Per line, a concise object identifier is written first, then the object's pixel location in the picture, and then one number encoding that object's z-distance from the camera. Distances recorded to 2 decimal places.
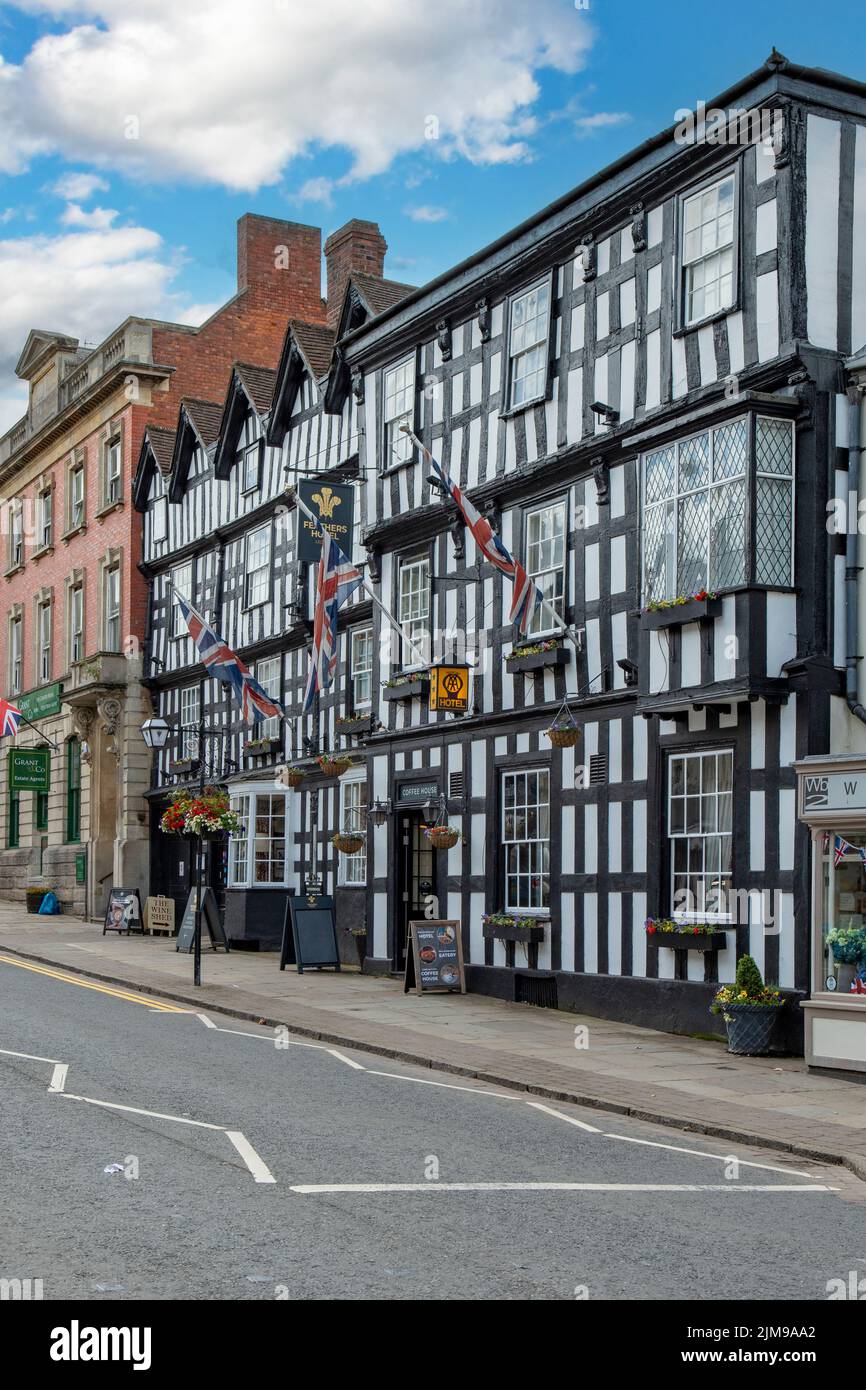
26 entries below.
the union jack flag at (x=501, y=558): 18.80
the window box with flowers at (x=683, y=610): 15.81
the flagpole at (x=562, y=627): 19.22
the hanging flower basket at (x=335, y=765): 25.25
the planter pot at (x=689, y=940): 16.22
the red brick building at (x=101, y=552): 38.56
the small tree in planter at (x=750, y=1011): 15.16
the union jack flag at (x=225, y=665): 27.72
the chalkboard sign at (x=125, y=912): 33.16
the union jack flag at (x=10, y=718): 42.85
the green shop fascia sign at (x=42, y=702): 43.38
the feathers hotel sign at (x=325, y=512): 24.62
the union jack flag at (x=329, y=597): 22.64
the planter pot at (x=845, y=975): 14.30
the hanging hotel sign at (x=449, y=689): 21.03
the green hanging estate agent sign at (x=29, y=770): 42.34
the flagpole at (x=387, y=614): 22.45
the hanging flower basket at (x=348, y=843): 24.98
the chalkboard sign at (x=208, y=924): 27.64
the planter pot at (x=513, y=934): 19.58
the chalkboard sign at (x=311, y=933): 24.33
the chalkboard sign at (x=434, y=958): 20.78
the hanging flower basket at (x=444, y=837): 21.06
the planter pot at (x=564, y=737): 18.36
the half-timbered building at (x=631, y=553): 15.65
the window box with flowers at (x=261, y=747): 30.59
